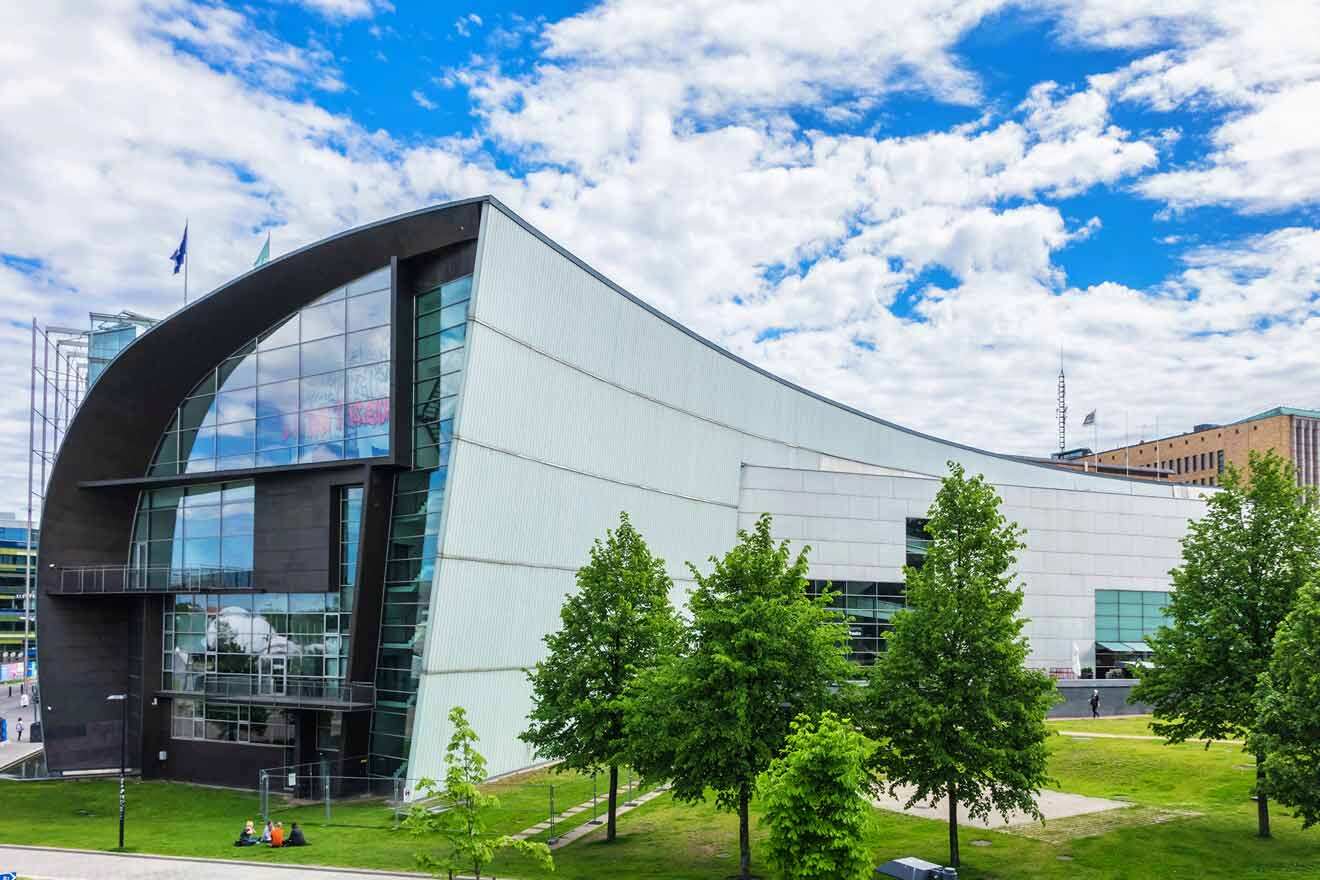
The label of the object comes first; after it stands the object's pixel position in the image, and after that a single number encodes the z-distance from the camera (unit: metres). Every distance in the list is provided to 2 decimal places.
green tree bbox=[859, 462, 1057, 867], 22.11
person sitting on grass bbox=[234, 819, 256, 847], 28.21
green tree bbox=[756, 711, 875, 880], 19.05
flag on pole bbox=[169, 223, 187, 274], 43.44
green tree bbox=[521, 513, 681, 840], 26.55
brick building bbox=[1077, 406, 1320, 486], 120.88
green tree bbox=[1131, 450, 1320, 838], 25.70
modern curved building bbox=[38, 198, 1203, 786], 34.41
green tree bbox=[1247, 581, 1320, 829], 21.44
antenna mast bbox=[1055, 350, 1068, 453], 139.25
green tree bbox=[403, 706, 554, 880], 19.59
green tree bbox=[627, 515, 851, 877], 22.05
